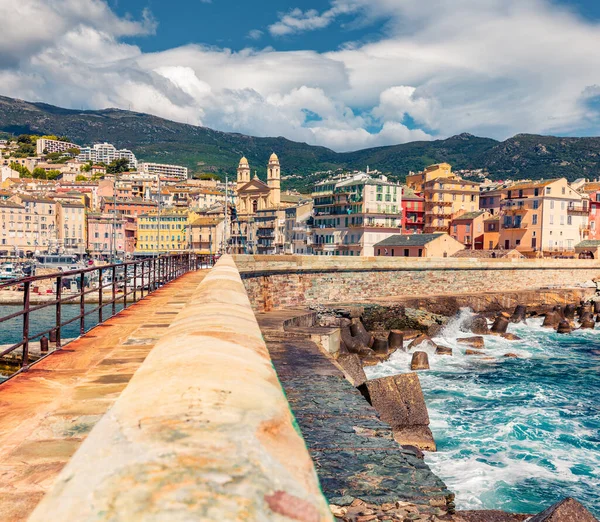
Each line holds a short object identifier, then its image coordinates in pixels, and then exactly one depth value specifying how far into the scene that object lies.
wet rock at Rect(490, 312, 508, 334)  35.28
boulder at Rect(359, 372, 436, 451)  13.11
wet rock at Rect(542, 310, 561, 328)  39.75
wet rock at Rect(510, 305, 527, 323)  40.44
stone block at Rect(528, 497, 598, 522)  7.52
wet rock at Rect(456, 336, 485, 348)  30.22
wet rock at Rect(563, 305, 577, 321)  43.03
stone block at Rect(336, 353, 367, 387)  18.30
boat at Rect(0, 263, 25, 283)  67.38
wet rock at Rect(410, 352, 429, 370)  24.75
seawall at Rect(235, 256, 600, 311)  34.69
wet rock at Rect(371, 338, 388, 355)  27.02
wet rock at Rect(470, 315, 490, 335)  35.47
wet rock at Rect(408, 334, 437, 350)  29.02
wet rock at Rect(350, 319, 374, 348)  29.13
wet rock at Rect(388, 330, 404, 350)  28.64
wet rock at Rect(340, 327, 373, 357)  26.50
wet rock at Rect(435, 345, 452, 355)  28.16
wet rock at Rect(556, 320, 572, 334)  37.00
